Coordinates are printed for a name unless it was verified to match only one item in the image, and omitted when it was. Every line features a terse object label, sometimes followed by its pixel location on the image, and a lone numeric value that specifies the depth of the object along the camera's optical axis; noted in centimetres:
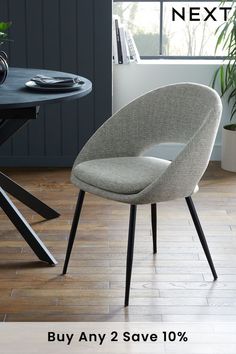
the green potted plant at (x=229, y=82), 519
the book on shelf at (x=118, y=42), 530
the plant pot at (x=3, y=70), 371
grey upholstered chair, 324
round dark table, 340
